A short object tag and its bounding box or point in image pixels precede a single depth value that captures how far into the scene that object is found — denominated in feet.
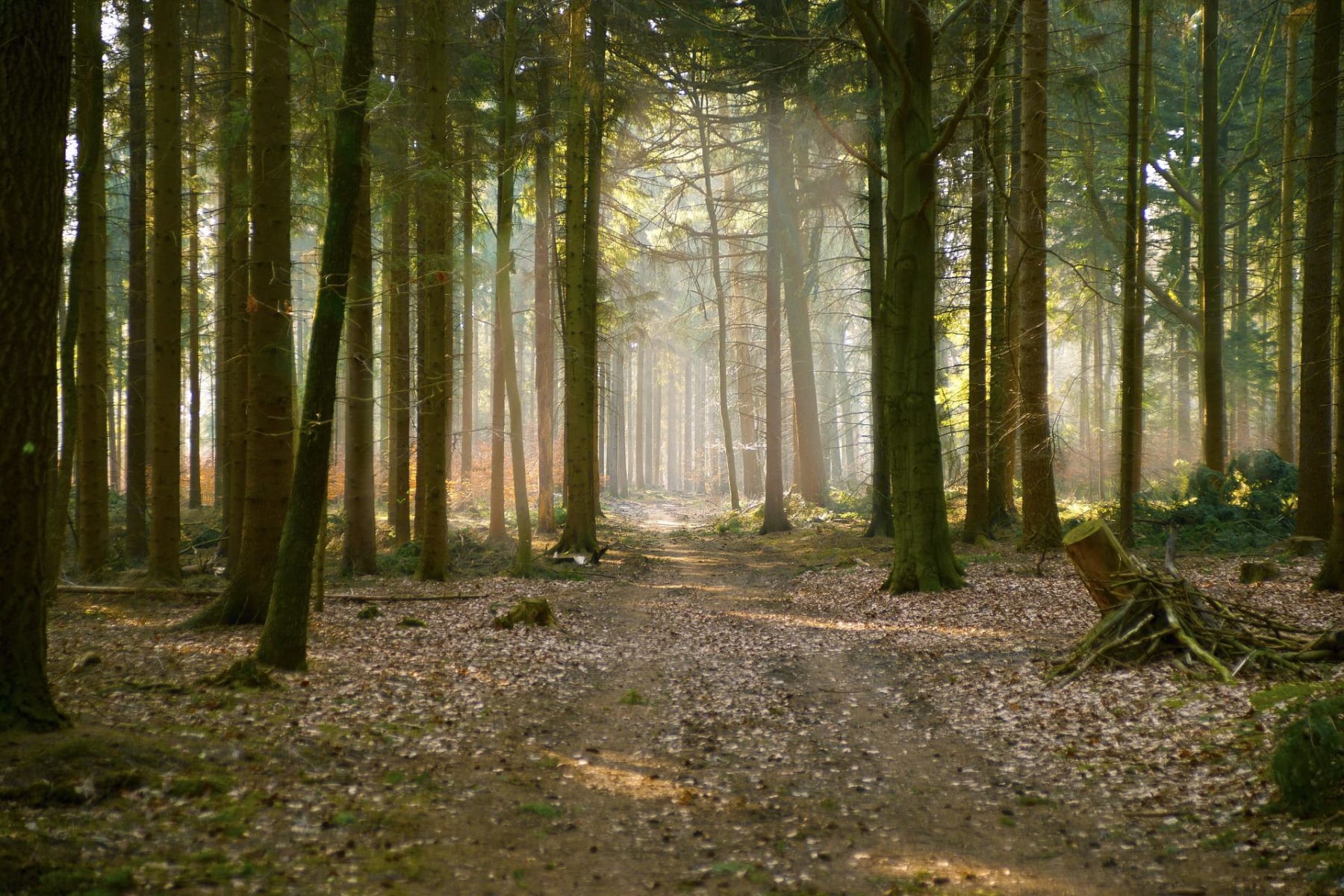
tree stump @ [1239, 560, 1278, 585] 34.99
